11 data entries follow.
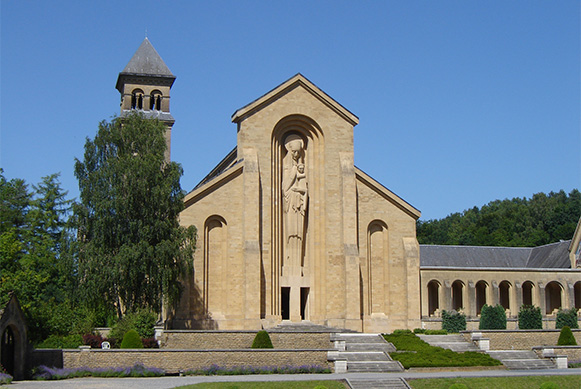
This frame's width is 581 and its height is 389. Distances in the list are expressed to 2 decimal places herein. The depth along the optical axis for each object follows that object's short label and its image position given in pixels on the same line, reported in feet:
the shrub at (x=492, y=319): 155.33
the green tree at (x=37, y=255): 112.98
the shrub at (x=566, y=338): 118.51
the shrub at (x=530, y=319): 156.63
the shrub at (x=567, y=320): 159.90
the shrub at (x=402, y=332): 128.67
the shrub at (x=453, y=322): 153.48
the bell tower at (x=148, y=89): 192.75
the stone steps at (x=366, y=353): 101.04
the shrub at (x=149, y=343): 108.06
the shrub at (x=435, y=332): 131.27
